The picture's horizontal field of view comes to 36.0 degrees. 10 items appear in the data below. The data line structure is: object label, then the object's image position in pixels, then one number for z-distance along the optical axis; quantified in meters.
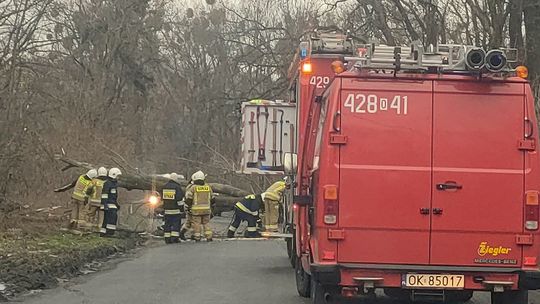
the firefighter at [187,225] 20.05
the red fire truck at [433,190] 7.79
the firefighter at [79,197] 19.44
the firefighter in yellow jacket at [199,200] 19.53
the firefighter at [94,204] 19.33
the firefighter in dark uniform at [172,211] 19.55
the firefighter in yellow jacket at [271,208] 18.00
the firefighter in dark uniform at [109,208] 19.17
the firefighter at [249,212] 18.94
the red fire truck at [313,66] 11.59
